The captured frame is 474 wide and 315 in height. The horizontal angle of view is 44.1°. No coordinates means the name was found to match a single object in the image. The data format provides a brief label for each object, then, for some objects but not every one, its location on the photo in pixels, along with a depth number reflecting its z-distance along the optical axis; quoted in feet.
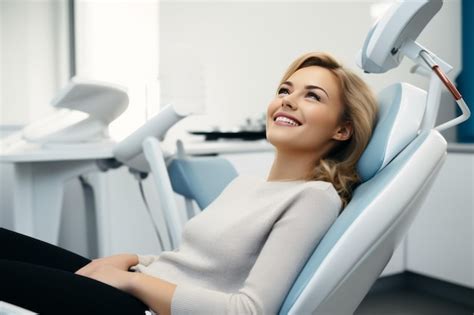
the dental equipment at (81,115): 5.94
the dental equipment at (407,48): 3.51
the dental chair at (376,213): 3.22
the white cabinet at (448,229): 8.77
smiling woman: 3.14
